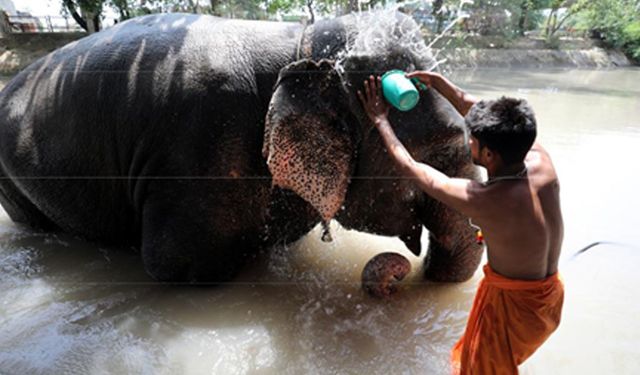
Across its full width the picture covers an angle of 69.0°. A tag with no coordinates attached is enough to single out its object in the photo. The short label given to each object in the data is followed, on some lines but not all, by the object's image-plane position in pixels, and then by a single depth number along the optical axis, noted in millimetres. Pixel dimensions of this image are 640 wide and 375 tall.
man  1647
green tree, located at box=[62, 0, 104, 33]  12008
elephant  2344
